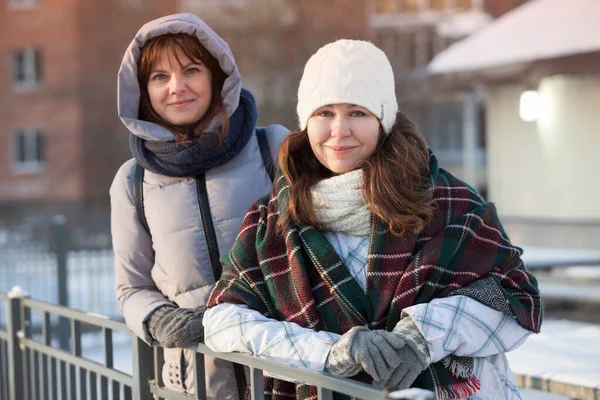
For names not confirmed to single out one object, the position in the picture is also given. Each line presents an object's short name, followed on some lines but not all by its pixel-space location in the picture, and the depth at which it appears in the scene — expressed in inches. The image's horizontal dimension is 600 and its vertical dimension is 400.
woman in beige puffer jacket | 214.2
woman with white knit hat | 168.9
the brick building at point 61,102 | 2210.9
